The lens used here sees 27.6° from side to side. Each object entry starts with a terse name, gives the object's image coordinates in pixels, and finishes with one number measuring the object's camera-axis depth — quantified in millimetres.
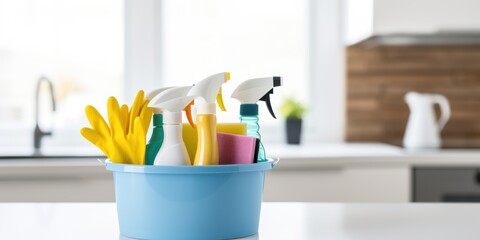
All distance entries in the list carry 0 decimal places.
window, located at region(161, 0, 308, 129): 4593
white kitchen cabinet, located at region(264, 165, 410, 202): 3550
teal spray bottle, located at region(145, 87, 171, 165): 1731
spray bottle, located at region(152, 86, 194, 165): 1656
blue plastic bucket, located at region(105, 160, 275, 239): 1645
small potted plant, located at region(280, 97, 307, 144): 4213
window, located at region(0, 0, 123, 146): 4505
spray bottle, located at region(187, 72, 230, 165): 1666
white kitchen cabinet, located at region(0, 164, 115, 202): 3362
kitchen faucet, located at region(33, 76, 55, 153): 3966
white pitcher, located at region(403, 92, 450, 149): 4035
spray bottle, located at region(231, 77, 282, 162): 1753
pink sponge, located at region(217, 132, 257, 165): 1701
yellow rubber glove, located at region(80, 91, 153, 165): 1688
